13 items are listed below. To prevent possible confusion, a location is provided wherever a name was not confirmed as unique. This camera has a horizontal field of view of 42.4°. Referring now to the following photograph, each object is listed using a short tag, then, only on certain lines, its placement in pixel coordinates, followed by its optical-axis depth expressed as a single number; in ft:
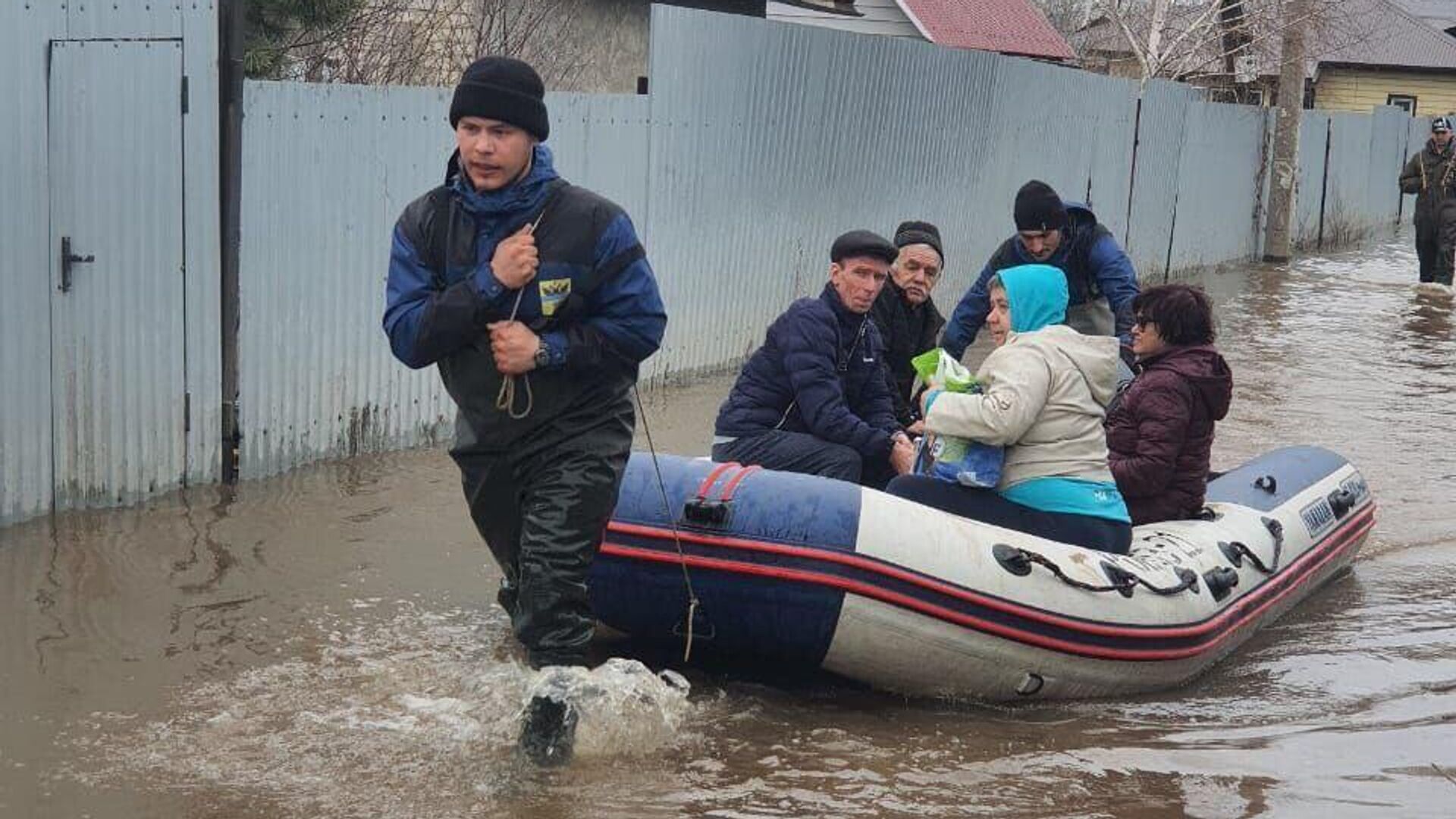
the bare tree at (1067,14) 153.58
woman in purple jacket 23.71
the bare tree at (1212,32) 87.56
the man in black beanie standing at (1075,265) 29.40
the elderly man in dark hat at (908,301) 26.63
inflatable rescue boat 20.16
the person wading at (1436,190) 68.74
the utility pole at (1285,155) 79.97
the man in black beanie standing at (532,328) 17.46
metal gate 24.84
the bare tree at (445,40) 42.73
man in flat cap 23.89
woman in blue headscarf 21.35
